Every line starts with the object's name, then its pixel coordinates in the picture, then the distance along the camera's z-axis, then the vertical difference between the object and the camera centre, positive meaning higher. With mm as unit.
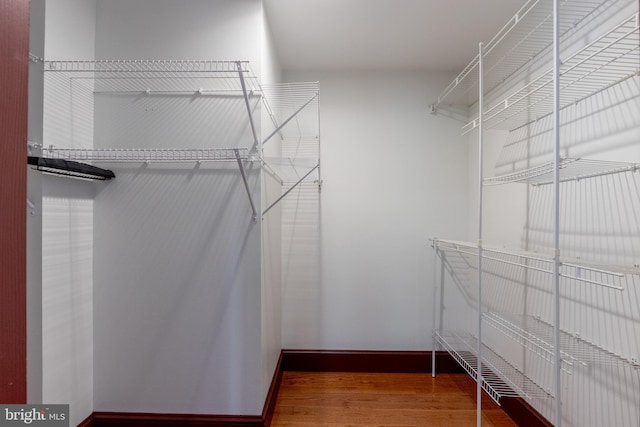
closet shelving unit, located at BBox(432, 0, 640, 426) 1150 +183
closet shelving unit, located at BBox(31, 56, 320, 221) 1528 +602
